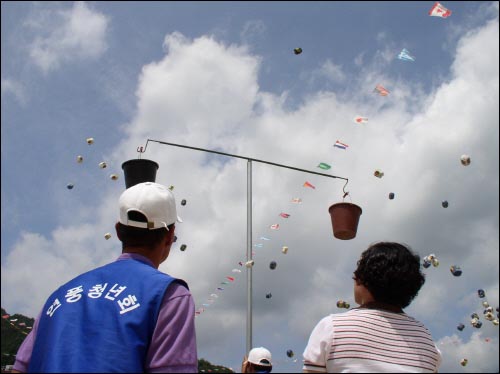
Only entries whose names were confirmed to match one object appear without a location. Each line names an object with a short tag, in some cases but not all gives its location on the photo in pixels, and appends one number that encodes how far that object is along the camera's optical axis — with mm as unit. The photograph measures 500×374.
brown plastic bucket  5934
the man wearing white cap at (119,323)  1557
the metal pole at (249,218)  6562
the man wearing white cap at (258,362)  4367
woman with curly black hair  2018
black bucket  4137
